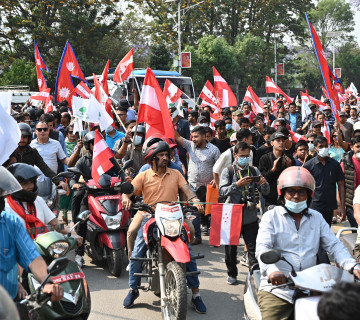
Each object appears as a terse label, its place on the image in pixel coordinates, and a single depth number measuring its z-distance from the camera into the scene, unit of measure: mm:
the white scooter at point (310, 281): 3277
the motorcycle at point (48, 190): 6195
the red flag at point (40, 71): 14497
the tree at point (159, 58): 35000
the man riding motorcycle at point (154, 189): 5594
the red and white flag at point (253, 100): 15758
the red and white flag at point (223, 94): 13477
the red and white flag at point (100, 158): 6961
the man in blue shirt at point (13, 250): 3217
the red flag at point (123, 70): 12362
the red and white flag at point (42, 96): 13616
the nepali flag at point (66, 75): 12984
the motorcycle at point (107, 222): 6742
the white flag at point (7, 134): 4234
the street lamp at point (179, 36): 34375
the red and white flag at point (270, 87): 16078
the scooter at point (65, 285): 3795
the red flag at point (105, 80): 12536
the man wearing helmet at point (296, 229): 4098
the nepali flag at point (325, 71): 8375
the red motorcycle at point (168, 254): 4863
